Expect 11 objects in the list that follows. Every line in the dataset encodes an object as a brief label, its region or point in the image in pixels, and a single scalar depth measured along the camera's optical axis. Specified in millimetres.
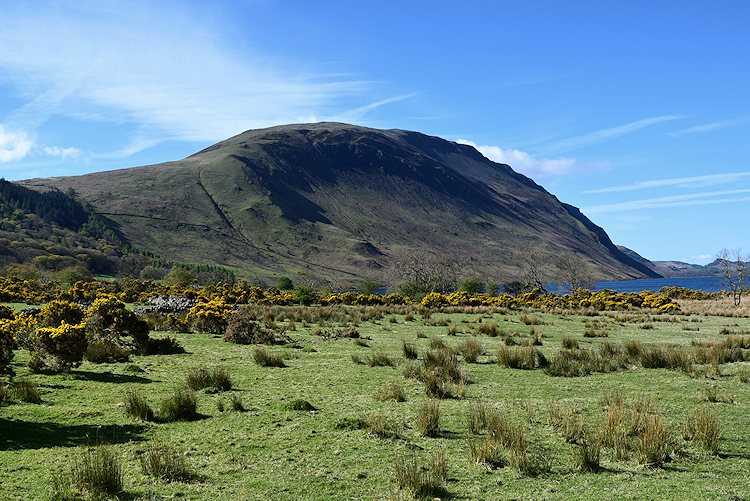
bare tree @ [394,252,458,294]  82625
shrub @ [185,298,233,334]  29125
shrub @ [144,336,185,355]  21266
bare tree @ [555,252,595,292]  104112
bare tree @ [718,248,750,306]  75225
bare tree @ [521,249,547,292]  101844
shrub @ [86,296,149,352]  21500
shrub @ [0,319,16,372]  12070
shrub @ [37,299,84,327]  18845
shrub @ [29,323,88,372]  15812
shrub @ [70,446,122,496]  7098
